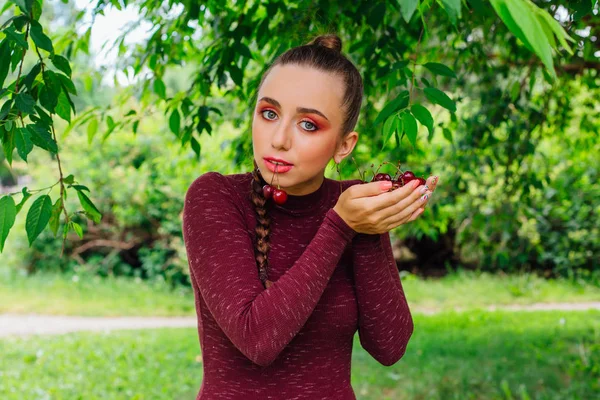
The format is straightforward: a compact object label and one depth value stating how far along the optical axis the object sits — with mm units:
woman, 1453
